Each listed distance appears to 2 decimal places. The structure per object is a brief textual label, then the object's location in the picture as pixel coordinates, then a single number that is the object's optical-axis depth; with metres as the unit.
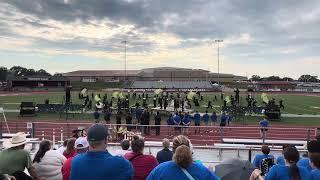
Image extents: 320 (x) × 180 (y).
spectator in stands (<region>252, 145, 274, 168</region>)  7.29
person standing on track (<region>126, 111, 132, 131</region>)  23.52
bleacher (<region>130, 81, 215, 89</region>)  107.06
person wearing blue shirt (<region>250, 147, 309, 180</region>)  4.49
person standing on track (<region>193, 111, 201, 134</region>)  23.84
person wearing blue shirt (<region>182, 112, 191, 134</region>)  21.70
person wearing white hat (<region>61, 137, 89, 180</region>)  5.78
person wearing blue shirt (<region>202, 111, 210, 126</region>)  25.34
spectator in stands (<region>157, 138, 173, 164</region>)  6.76
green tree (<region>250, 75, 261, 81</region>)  186.60
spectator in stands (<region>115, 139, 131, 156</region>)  7.03
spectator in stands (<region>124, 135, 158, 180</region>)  5.39
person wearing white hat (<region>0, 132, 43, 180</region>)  5.21
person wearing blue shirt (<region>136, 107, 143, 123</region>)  27.06
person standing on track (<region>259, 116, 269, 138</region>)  19.92
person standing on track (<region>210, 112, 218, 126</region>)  25.70
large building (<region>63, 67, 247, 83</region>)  167.25
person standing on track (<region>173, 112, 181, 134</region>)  21.41
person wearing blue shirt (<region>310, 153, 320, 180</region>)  4.52
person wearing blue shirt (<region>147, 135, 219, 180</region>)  3.75
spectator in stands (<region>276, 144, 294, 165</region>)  6.93
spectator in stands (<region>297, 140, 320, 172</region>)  4.60
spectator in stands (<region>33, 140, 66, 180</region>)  5.99
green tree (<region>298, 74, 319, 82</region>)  186.81
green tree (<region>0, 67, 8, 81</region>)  136.50
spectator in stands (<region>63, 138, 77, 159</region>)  6.88
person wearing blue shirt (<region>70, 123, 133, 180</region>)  3.82
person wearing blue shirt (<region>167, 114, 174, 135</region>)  22.25
